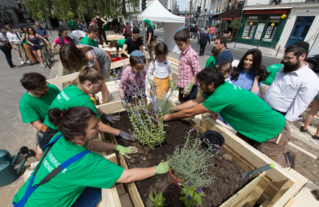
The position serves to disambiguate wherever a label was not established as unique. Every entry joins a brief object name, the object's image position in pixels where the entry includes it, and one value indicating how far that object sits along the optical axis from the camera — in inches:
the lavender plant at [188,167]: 48.1
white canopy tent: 348.2
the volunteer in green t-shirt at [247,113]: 67.2
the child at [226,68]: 112.7
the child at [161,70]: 111.8
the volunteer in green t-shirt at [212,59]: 144.7
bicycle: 276.5
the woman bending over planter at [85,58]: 90.1
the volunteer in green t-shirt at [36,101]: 71.7
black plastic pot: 62.8
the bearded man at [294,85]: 77.9
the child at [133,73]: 94.0
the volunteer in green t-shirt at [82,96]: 62.2
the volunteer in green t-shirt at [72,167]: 44.5
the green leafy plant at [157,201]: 45.4
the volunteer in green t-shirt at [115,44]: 238.5
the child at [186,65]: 100.1
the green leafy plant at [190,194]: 42.6
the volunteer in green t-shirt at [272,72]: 105.3
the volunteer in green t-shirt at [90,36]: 151.6
